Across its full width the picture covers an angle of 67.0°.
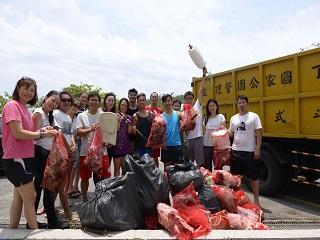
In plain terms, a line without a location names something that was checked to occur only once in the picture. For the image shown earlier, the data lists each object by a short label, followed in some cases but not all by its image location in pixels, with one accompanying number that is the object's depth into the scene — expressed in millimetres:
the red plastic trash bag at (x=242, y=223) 2579
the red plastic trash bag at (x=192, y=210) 2376
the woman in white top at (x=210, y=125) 3842
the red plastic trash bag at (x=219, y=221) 2556
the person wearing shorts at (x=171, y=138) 3742
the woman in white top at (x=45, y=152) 2718
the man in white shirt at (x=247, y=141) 3419
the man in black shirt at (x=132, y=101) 3790
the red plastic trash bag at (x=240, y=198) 2990
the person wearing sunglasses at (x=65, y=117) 3154
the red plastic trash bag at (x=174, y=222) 2325
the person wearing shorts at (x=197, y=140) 3888
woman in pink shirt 2301
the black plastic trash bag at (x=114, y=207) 2382
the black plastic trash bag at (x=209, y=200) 2743
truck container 3568
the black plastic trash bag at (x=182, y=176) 2778
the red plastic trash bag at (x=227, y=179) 3157
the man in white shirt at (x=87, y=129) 3242
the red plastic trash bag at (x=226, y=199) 2788
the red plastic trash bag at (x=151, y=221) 2576
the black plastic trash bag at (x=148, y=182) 2564
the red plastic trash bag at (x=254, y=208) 2928
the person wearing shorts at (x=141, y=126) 3625
